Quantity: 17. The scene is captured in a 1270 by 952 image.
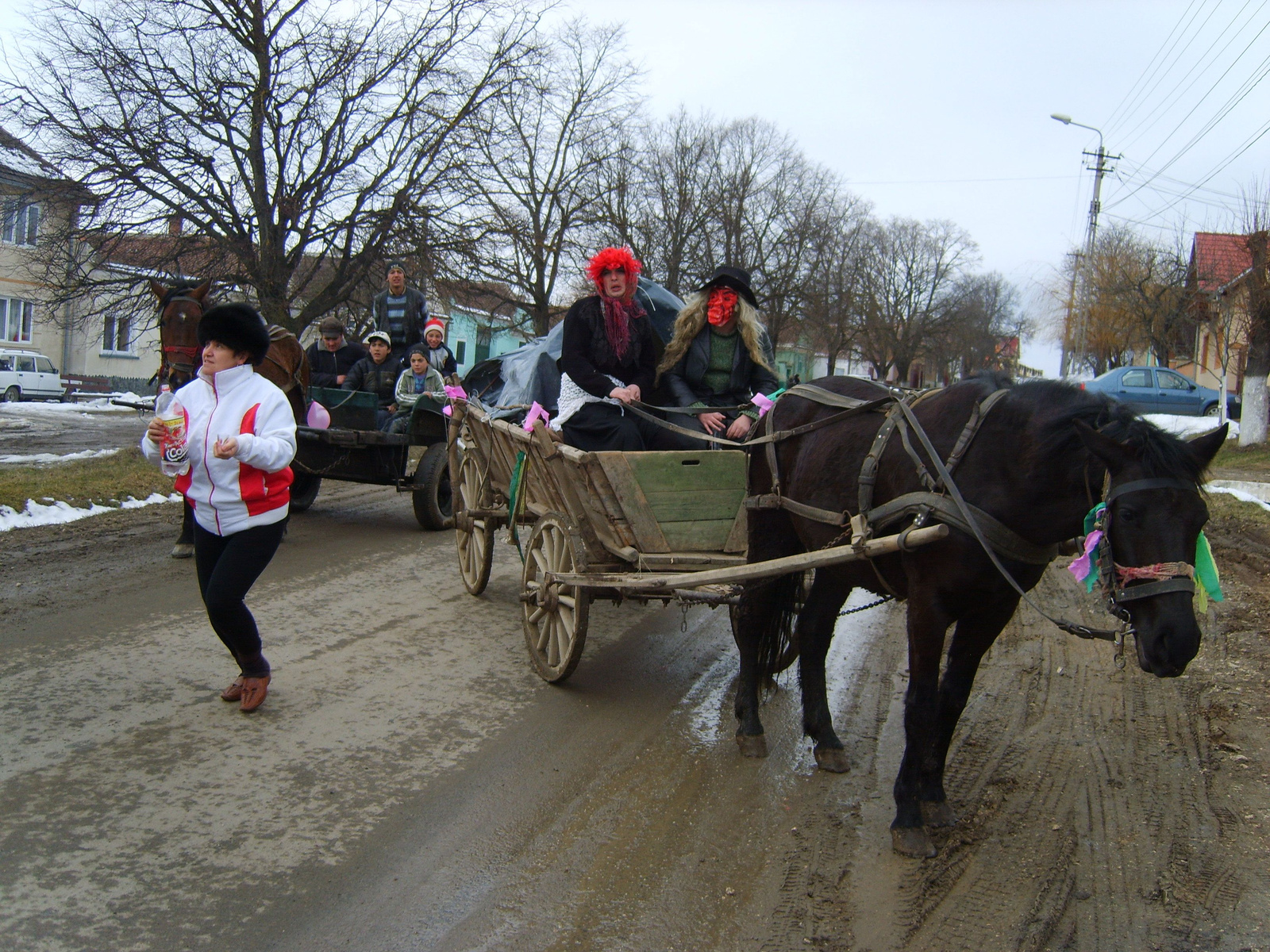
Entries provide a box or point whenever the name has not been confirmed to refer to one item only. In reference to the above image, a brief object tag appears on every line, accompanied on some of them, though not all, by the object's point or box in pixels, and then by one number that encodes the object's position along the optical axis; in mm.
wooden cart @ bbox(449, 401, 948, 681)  4492
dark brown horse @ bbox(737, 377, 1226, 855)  2740
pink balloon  7035
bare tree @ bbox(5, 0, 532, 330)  13227
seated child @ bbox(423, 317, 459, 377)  8953
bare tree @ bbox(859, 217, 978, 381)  63500
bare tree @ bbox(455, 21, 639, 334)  29297
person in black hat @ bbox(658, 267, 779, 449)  5234
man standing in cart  9734
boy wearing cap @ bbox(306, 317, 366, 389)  9734
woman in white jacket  4066
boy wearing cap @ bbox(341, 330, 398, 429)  9359
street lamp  35625
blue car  24578
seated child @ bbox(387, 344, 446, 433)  8898
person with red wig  5125
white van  28281
